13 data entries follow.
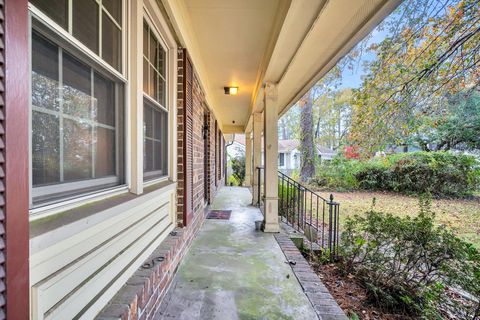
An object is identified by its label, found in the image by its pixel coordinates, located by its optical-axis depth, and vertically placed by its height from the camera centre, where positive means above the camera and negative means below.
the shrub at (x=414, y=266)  2.18 -1.10
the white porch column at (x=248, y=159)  10.08 -0.07
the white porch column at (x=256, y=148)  6.42 +0.27
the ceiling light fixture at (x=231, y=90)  4.87 +1.36
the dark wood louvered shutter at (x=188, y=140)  2.73 +0.20
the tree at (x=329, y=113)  15.49 +3.31
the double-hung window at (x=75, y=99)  0.94 +0.28
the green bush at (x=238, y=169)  12.51 -0.61
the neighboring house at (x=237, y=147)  22.05 +0.96
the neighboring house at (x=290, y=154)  23.74 +0.35
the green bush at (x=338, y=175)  11.75 -0.87
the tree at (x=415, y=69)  2.95 +1.32
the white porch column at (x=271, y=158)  4.00 -0.01
